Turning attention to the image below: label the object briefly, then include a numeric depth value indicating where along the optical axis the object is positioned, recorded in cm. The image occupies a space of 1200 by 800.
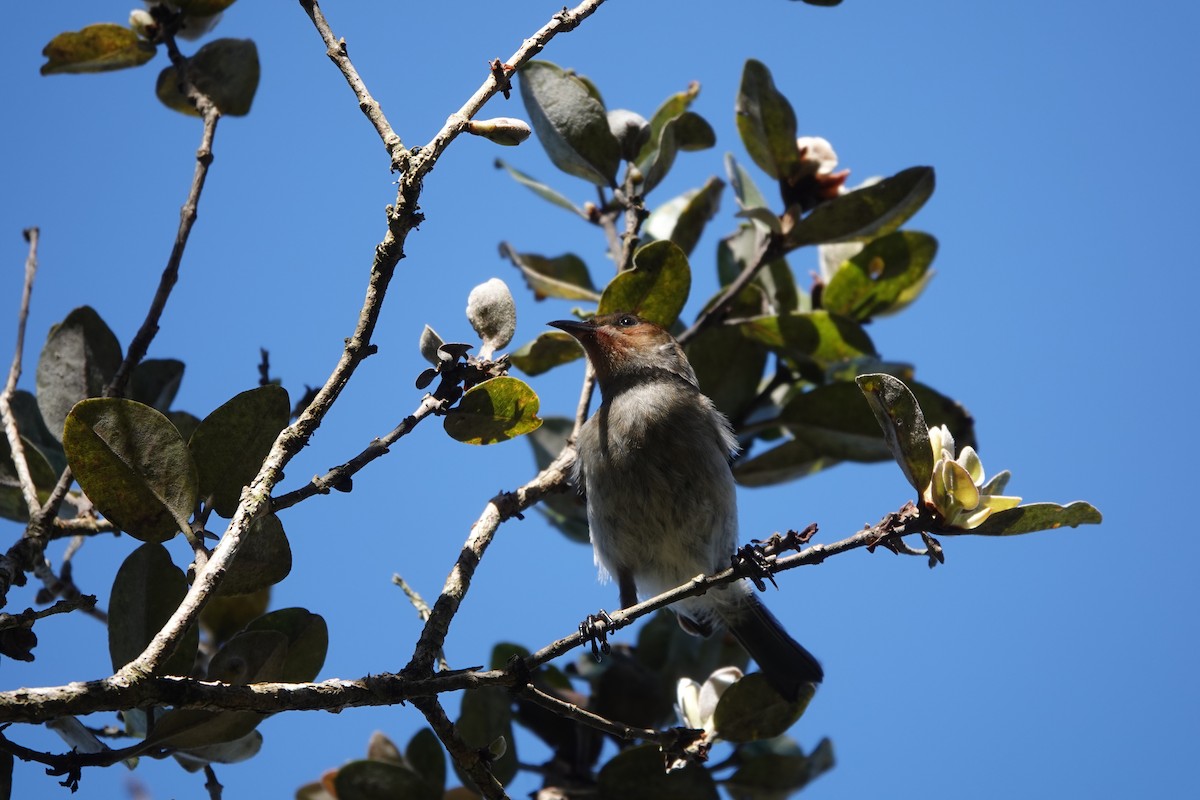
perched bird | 812
